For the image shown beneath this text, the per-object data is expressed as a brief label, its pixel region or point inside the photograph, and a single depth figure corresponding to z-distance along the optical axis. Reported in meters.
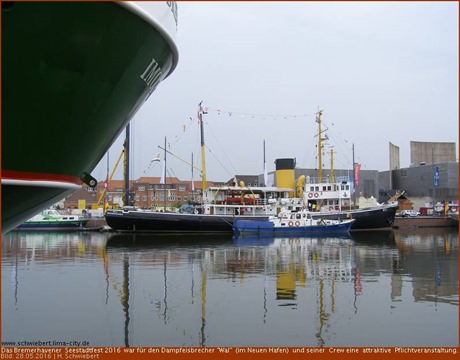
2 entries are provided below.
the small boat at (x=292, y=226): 36.69
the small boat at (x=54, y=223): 43.97
